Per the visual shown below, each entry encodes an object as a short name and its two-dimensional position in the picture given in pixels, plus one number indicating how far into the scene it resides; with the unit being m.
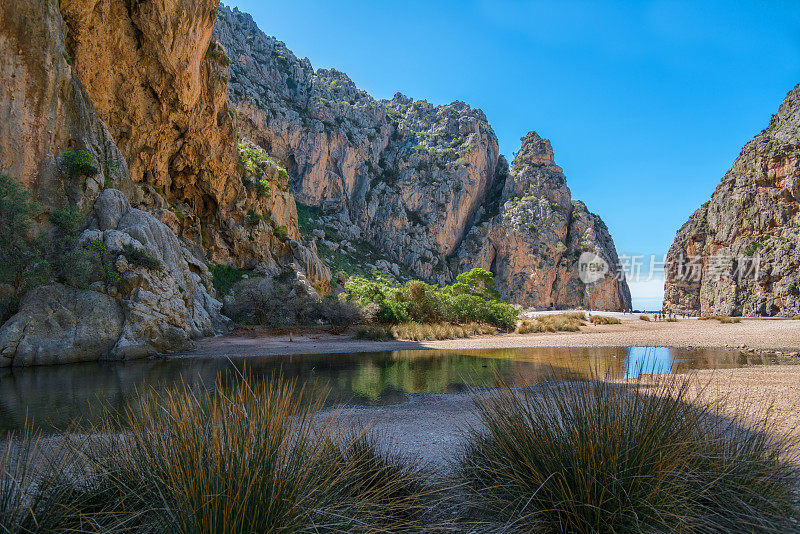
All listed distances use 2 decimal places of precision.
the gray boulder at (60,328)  13.00
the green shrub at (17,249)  13.29
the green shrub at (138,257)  17.08
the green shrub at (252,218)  36.00
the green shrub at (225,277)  31.11
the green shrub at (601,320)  38.09
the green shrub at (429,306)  28.19
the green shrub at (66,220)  15.51
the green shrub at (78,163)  16.75
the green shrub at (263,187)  38.47
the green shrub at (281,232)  38.78
